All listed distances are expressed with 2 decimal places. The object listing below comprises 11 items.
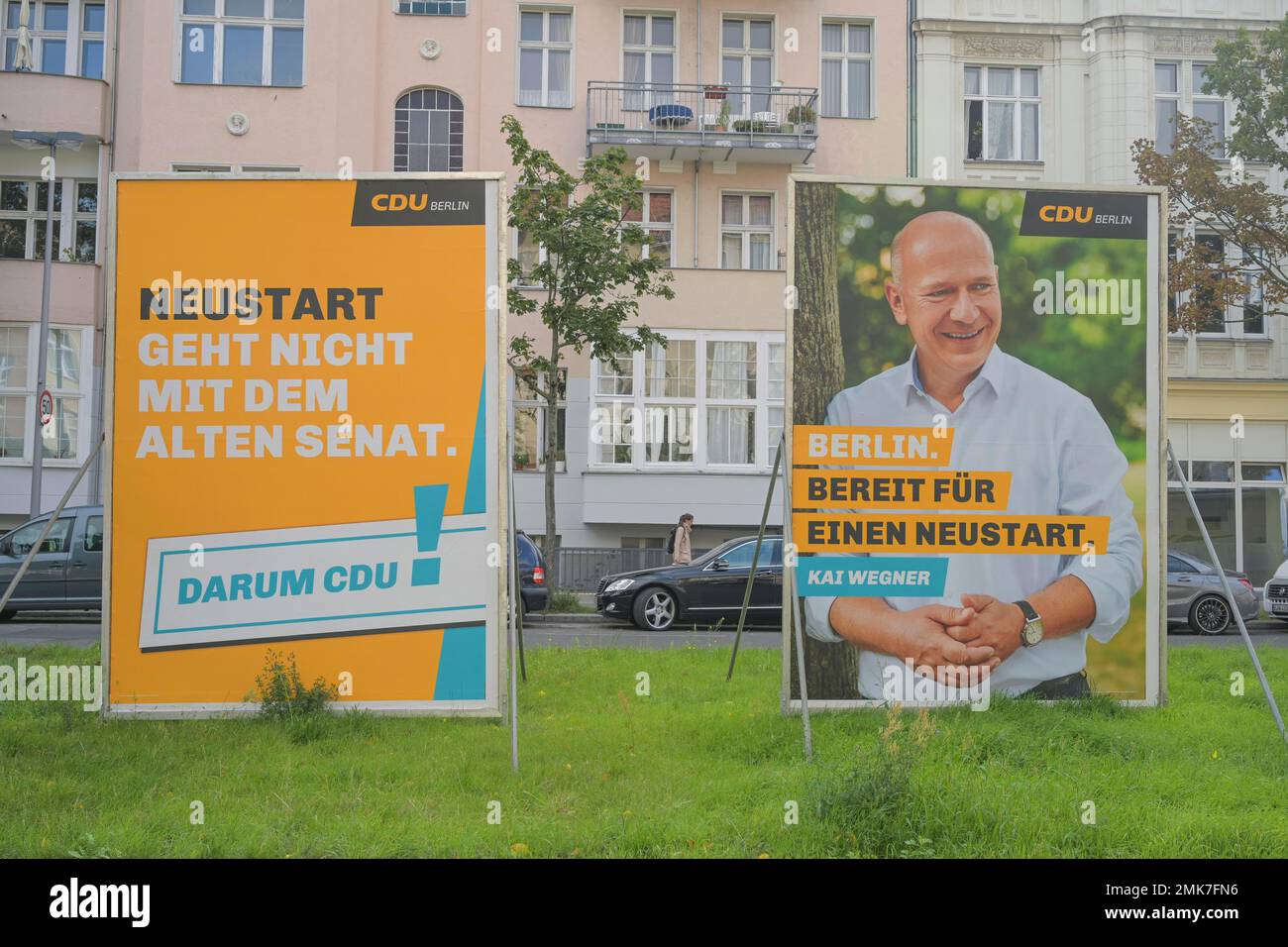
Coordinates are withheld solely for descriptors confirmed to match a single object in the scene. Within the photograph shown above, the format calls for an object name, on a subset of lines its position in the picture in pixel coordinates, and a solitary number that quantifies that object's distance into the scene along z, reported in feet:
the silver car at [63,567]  64.69
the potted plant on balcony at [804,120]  96.36
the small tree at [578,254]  73.92
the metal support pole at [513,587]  25.02
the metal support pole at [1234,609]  28.07
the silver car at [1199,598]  69.31
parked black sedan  64.69
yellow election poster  30.50
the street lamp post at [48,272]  77.20
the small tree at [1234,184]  80.33
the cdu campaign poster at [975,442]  31.24
